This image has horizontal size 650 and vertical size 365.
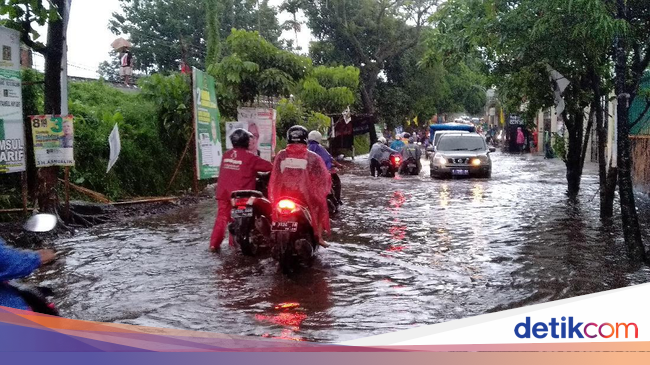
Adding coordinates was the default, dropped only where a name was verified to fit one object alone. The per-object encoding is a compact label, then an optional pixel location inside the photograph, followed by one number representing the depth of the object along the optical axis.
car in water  21.78
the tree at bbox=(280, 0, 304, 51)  41.44
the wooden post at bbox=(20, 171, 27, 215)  9.80
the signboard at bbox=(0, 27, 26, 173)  9.27
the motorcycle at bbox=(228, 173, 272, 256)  8.25
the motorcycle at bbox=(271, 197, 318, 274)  7.38
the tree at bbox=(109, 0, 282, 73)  43.12
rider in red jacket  8.71
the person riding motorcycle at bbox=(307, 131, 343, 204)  11.85
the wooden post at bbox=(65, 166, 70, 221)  10.85
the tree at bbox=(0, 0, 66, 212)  9.98
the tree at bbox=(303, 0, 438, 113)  41.24
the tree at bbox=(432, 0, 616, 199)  9.20
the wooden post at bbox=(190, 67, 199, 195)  13.83
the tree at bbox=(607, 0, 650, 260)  7.87
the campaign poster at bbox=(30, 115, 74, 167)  10.27
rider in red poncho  7.70
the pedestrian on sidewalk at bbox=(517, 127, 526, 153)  43.31
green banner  13.98
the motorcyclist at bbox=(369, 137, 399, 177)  22.09
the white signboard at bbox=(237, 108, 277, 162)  17.36
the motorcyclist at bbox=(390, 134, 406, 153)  24.57
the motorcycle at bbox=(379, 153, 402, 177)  22.17
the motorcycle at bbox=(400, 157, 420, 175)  24.33
